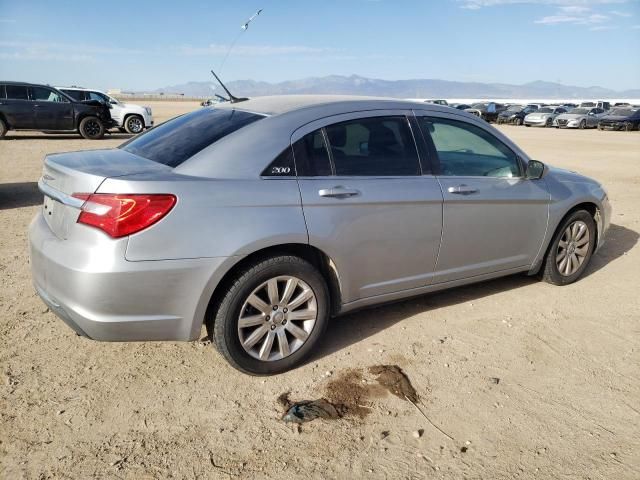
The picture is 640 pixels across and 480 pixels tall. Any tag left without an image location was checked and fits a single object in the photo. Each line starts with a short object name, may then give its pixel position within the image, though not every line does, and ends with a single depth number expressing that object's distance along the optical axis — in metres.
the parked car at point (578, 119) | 34.47
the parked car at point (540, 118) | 38.00
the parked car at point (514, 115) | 40.00
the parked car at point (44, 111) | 17.03
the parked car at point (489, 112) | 41.03
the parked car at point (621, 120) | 31.62
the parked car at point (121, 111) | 20.42
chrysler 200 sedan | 2.84
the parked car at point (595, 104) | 46.89
